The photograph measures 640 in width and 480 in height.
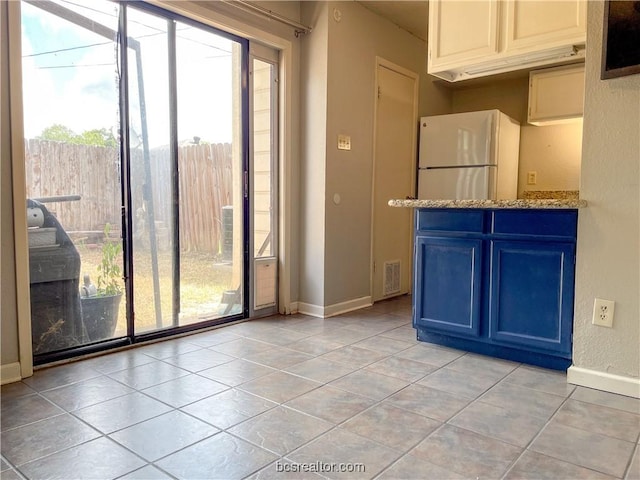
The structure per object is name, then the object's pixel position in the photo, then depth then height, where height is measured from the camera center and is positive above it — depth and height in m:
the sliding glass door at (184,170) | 2.84 +0.23
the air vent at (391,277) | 4.31 -0.71
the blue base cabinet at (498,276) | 2.33 -0.41
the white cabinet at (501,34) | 2.48 +1.02
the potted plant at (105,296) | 2.64 -0.56
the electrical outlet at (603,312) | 2.15 -0.51
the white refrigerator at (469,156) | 4.09 +0.47
